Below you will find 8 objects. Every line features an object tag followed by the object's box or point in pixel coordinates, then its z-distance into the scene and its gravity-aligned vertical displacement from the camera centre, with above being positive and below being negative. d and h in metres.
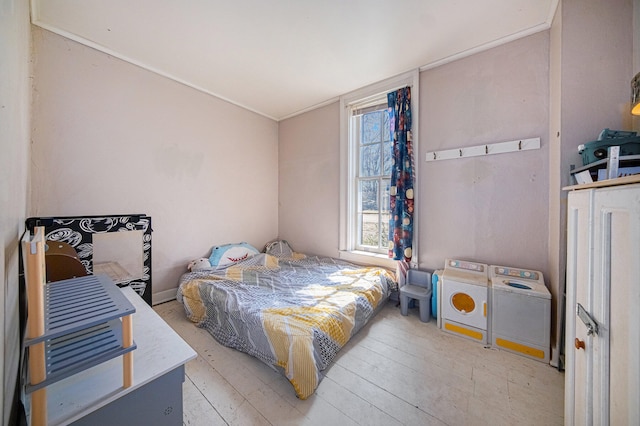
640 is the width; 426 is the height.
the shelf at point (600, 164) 1.06 +0.27
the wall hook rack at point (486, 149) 2.05 +0.62
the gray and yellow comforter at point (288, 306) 1.56 -0.84
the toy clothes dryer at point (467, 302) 1.99 -0.83
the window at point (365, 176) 3.07 +0.51
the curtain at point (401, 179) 2.66 +0.39
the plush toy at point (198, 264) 2.81 -0.68
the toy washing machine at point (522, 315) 1.75 -0.83
